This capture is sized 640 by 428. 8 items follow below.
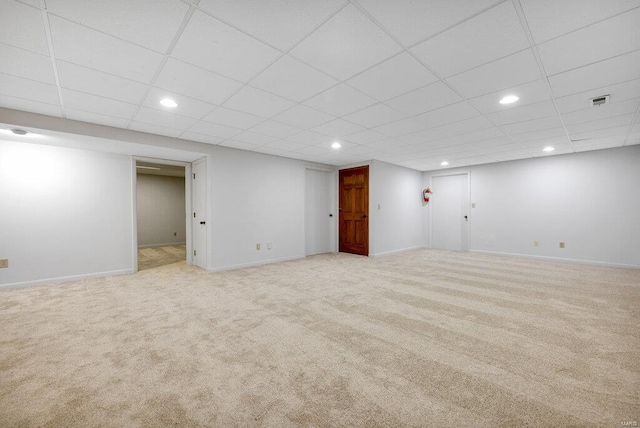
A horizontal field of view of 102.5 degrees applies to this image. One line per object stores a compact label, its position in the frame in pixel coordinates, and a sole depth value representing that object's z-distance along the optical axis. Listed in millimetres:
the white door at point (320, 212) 7188
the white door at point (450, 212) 7875
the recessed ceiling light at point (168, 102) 3046
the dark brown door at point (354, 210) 6949
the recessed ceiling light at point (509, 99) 2996
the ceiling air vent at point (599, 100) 2986
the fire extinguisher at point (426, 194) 8491
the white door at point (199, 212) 5328
